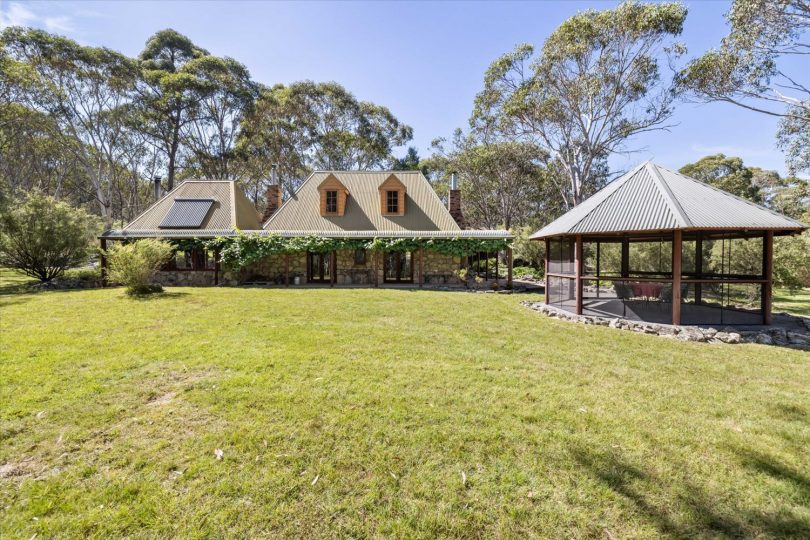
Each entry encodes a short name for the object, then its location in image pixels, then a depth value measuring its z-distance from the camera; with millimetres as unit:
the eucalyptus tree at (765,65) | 11398
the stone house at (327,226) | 15680
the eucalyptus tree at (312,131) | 28000
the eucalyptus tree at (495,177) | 26047
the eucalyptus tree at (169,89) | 24438
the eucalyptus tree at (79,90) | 20156
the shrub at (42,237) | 12938
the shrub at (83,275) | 14553
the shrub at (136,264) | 10688
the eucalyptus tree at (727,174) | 31391
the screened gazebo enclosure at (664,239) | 8039
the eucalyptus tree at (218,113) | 25484
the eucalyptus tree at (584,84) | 15508
